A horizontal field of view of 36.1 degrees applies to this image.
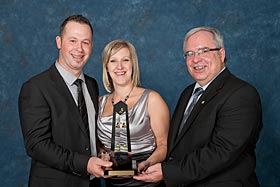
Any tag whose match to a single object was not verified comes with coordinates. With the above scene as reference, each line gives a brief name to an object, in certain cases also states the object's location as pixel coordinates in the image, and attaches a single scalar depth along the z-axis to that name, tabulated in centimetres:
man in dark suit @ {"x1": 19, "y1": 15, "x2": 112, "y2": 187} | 266
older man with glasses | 242
